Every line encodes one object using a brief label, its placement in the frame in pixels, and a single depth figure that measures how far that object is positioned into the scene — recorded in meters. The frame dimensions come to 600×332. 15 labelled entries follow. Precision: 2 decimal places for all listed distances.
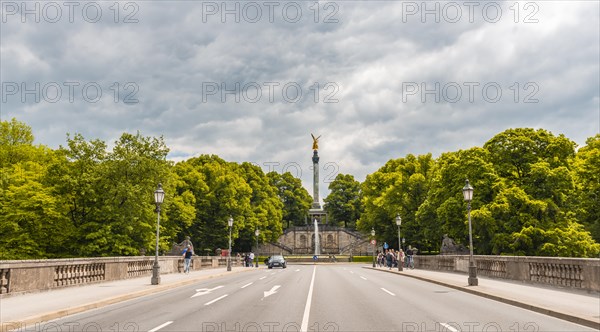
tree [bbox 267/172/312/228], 119.56
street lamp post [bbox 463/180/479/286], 19.80
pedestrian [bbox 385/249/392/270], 42.62
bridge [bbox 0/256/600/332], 10.37
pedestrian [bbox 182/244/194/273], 32.78
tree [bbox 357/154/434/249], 62.91
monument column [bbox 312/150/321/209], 112.62
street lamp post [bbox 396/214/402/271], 38.84
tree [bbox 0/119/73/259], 38.44
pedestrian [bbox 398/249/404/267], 36.53
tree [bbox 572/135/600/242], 42.31
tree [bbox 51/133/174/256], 39.91
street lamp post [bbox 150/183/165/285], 21.89
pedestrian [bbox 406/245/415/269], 40.20
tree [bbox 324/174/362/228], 116.71
